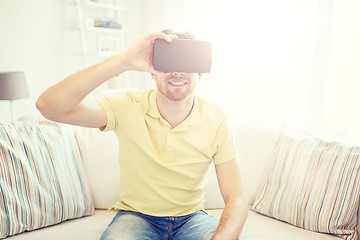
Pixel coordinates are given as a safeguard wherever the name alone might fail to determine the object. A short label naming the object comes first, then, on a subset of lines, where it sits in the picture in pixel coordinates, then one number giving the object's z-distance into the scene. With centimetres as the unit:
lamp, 212
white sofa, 130
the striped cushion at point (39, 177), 122
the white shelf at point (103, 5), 302
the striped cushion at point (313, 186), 131
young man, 117
